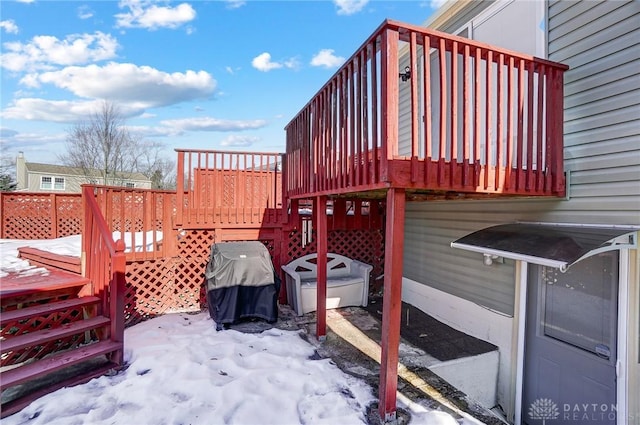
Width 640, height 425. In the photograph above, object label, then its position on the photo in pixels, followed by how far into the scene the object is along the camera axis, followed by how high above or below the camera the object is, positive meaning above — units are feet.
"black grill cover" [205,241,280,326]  14.32 -3.79
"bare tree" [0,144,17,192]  54.21 +6.77
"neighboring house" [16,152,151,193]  72.23 +6.31
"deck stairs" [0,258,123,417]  8.70 -4.49
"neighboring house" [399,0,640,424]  8.43 -1.10
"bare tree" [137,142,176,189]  65.20 +8.91
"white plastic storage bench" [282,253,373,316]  16.51 -4.19
